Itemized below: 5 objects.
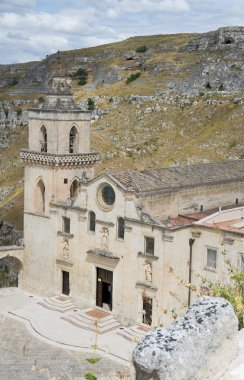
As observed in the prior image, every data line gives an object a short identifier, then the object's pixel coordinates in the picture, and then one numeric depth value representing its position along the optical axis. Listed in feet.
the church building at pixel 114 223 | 105.81
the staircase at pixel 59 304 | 120.88
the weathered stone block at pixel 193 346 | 25.84
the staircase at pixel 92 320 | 110.32
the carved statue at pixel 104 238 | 115.75
